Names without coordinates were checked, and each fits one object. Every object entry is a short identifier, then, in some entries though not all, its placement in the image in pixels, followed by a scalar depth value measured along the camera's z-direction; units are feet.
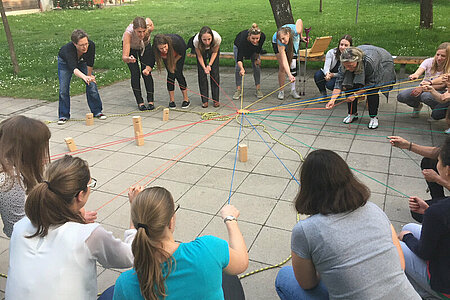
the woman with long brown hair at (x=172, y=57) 20.03
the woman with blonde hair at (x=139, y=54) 20.01
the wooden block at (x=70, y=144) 16.65
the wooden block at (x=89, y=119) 20.13
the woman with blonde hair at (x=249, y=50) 21.70
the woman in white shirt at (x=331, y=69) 19.17
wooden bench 21.86
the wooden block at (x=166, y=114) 20.15
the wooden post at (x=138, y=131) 16.80
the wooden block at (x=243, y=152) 14.71
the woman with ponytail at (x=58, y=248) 5.56
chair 23.63
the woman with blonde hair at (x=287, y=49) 21.11
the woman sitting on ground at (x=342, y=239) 5.52
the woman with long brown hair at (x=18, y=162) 7.98
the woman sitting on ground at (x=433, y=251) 6.21
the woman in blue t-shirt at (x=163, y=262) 4.97
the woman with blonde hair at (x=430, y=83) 16.07
